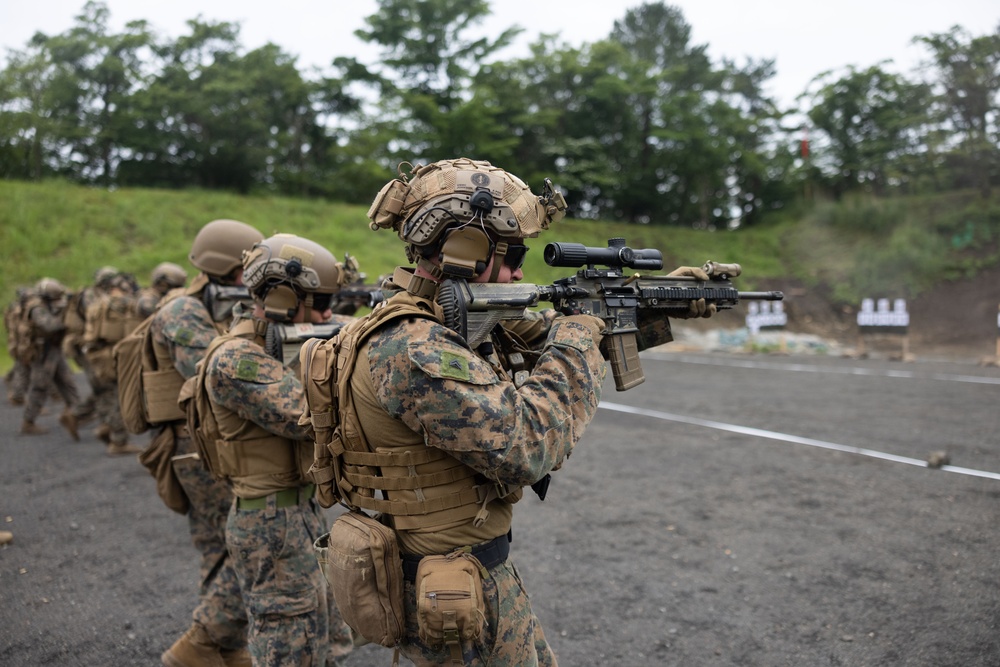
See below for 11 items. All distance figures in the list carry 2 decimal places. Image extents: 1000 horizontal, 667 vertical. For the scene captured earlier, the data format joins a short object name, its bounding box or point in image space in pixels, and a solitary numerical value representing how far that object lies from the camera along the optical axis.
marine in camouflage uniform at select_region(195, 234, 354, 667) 2.83
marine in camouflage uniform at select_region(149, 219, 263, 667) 3.26
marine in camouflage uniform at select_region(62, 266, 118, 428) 9.34
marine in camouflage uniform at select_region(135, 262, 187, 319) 7.21
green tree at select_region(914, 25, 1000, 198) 24.17
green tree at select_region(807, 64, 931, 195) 27.97
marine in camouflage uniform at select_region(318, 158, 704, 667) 1.85
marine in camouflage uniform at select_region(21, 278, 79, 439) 9.20
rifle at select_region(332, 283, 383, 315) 5.39
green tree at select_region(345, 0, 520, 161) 26.20
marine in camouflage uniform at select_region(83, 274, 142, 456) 7.86
